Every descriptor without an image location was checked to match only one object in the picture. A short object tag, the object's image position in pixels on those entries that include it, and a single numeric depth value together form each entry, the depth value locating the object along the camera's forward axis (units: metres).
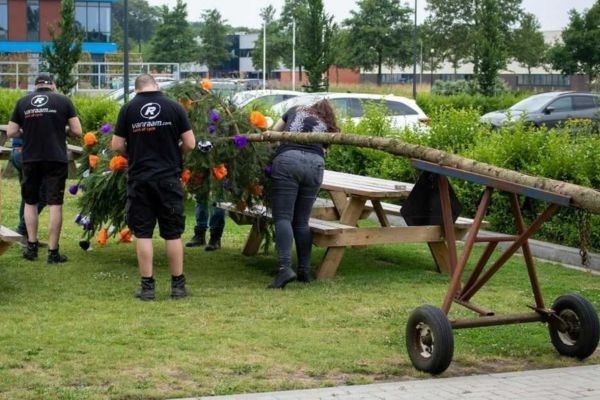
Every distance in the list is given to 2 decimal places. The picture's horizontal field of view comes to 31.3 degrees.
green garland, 8.99
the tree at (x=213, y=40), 78.88
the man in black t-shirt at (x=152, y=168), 8.11
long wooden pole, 5.74
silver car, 27.30
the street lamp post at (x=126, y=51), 28.98
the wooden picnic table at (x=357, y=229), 9.30
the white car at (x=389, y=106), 22.28
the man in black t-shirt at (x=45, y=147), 9.70
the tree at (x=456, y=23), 56.97
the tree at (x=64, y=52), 30.92
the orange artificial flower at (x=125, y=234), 9.84
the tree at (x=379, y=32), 61.44
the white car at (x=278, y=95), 23.41
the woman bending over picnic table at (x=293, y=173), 8.89
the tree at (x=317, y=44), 32.59
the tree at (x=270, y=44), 72.12
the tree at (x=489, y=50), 31.69
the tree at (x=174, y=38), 73.44
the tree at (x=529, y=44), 57.28
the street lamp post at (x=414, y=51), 43.13
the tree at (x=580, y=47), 49.69
